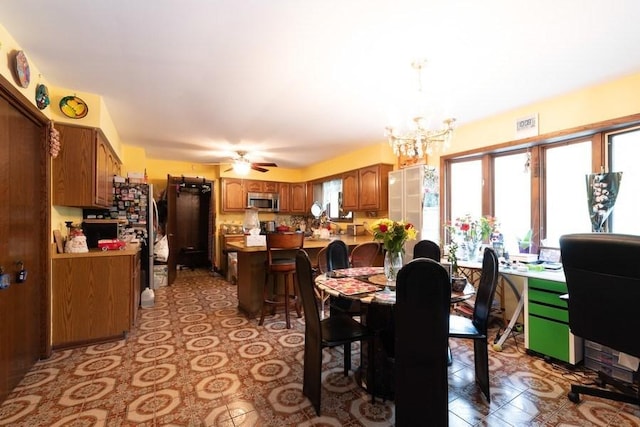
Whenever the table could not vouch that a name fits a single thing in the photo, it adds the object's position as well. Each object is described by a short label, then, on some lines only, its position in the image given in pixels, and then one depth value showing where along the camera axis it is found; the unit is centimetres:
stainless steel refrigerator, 393
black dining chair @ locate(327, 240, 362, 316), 280
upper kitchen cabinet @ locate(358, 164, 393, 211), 467
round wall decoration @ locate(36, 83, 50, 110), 240
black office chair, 166
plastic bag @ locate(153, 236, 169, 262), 465
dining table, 186
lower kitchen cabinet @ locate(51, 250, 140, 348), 264
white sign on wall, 313
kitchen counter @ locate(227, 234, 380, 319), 352
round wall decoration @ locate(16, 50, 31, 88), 202
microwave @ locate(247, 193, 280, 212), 661
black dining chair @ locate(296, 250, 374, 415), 179
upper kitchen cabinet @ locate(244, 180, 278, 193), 668
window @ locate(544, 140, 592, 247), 296
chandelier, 233
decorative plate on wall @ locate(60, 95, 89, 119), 275
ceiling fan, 498
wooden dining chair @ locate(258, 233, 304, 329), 322
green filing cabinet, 236
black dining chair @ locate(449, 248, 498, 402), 191
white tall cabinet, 407
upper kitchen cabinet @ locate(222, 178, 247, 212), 639
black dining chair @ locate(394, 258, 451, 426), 143
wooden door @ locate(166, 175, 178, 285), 519
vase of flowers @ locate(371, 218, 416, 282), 218
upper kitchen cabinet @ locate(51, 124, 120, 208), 272
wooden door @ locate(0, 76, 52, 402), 195
